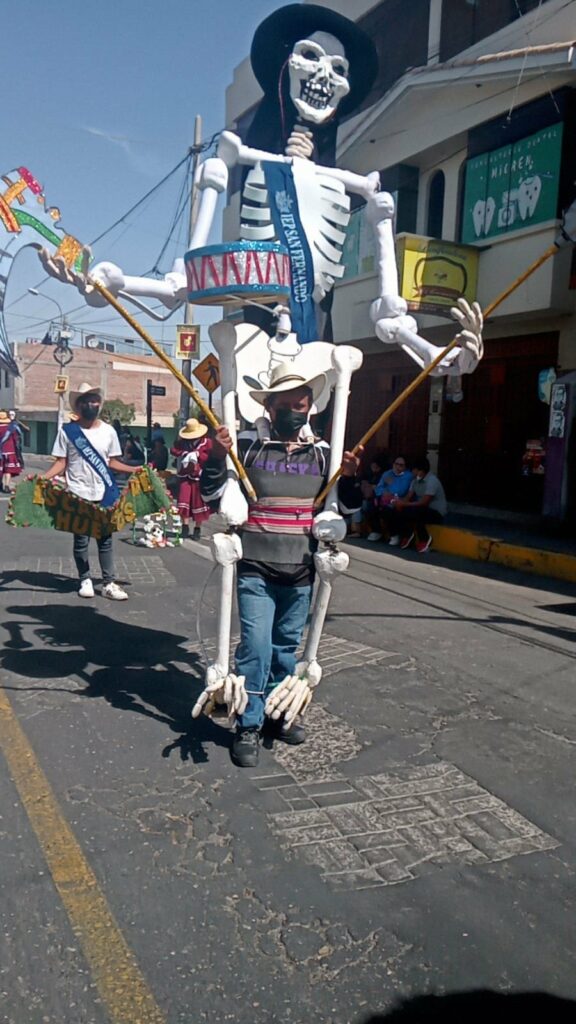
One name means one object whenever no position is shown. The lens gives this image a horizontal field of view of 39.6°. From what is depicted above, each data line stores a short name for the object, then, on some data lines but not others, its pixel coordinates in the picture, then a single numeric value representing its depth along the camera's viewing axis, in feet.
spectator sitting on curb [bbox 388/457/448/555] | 38.58
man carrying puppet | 12.96
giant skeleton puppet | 13.12
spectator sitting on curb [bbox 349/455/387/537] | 42.14
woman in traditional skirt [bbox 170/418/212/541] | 37.60
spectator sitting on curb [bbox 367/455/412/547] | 39.75
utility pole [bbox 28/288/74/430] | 83.59
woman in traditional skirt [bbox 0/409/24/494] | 55.21
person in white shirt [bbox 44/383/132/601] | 23.24
